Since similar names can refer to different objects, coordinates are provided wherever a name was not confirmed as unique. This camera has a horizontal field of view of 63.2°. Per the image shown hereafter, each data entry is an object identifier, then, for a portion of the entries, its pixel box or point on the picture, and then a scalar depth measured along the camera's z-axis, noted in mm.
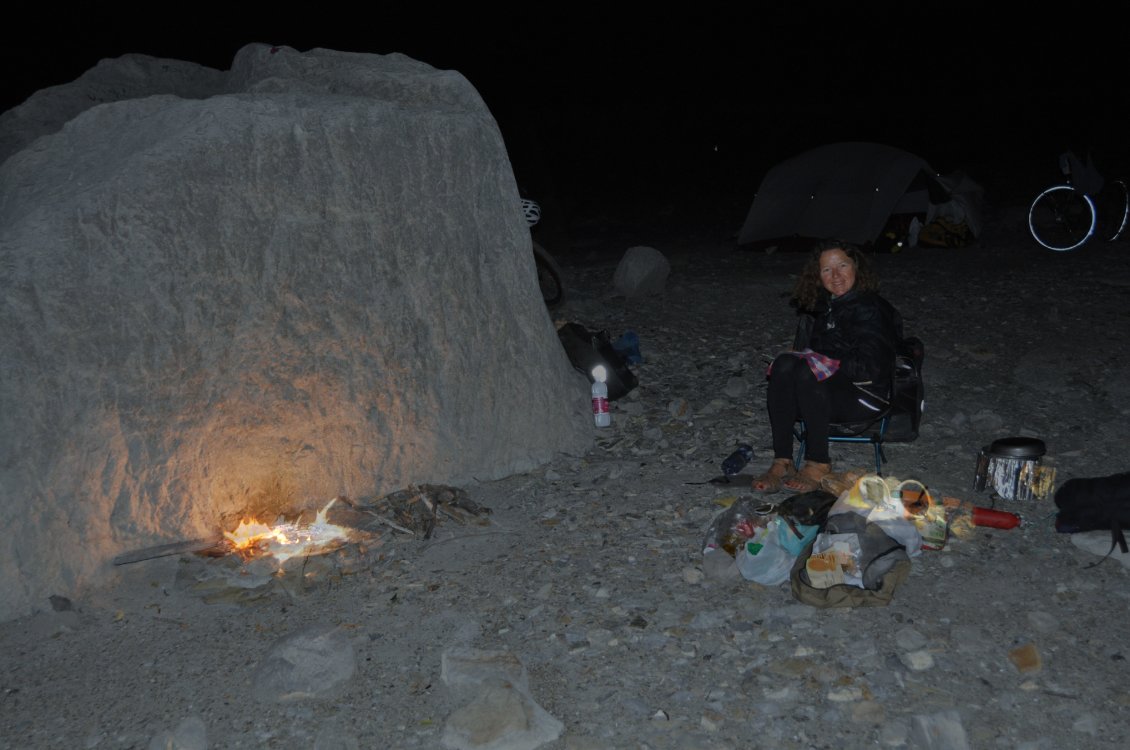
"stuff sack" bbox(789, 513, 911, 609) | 3348
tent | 9570
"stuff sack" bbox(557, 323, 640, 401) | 5613
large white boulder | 3635
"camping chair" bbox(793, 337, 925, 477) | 4340
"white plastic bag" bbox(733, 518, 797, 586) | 3572
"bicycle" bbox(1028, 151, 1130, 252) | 9062
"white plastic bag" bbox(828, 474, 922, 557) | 3635
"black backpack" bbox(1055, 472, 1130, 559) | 3625
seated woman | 4273
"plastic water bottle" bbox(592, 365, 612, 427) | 5262
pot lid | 4078
